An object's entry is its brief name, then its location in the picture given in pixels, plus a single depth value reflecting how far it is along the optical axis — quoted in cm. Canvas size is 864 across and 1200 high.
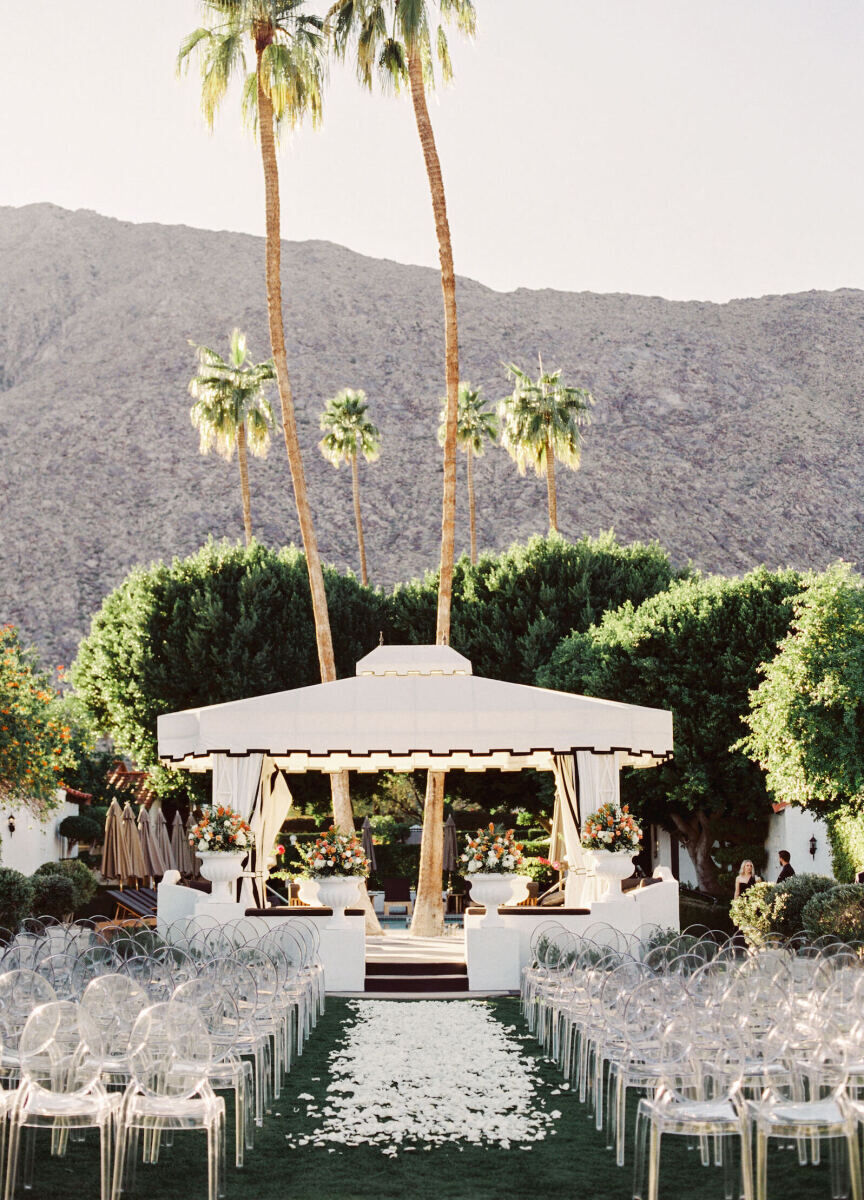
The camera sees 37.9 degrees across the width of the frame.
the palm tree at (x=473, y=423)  4091
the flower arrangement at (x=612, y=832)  1579
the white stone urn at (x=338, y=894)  1533
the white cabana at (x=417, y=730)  1617
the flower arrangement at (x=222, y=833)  1570
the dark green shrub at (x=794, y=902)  1634
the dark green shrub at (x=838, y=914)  1488
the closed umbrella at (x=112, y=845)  2420
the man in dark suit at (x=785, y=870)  1726
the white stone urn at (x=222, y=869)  1571
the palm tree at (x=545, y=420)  3534
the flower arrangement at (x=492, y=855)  1542
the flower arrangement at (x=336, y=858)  1537
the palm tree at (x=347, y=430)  4012
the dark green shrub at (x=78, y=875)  2078
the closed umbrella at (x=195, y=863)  2967
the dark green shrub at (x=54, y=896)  1936
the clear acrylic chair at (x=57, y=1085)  637
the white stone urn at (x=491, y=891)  1531
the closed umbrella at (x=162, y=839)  2700
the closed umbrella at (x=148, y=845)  2617
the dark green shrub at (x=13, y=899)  1714
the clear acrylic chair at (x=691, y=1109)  632
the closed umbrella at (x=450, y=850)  2502
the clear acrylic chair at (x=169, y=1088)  653
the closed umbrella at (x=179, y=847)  2873
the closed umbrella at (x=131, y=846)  2441
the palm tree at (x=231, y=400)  3497
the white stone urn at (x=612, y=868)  1589
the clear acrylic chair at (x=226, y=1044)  750
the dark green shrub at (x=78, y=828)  3181
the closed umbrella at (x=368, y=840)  2511
